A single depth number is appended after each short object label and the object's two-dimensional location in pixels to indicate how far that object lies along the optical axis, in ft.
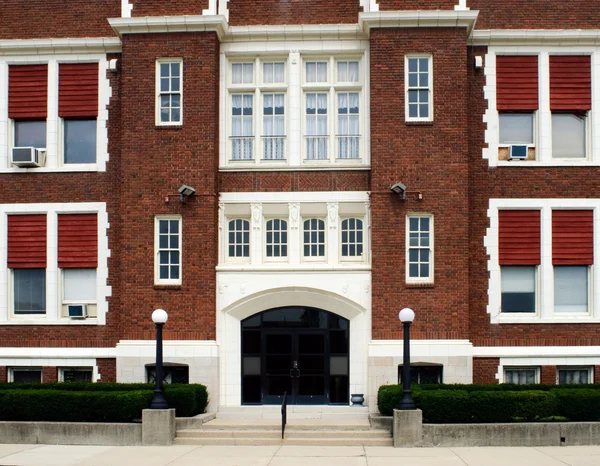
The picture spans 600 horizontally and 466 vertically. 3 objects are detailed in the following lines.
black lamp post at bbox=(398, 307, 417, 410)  60.29
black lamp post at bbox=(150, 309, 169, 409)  61.67
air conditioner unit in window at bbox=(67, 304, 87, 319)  75.21
